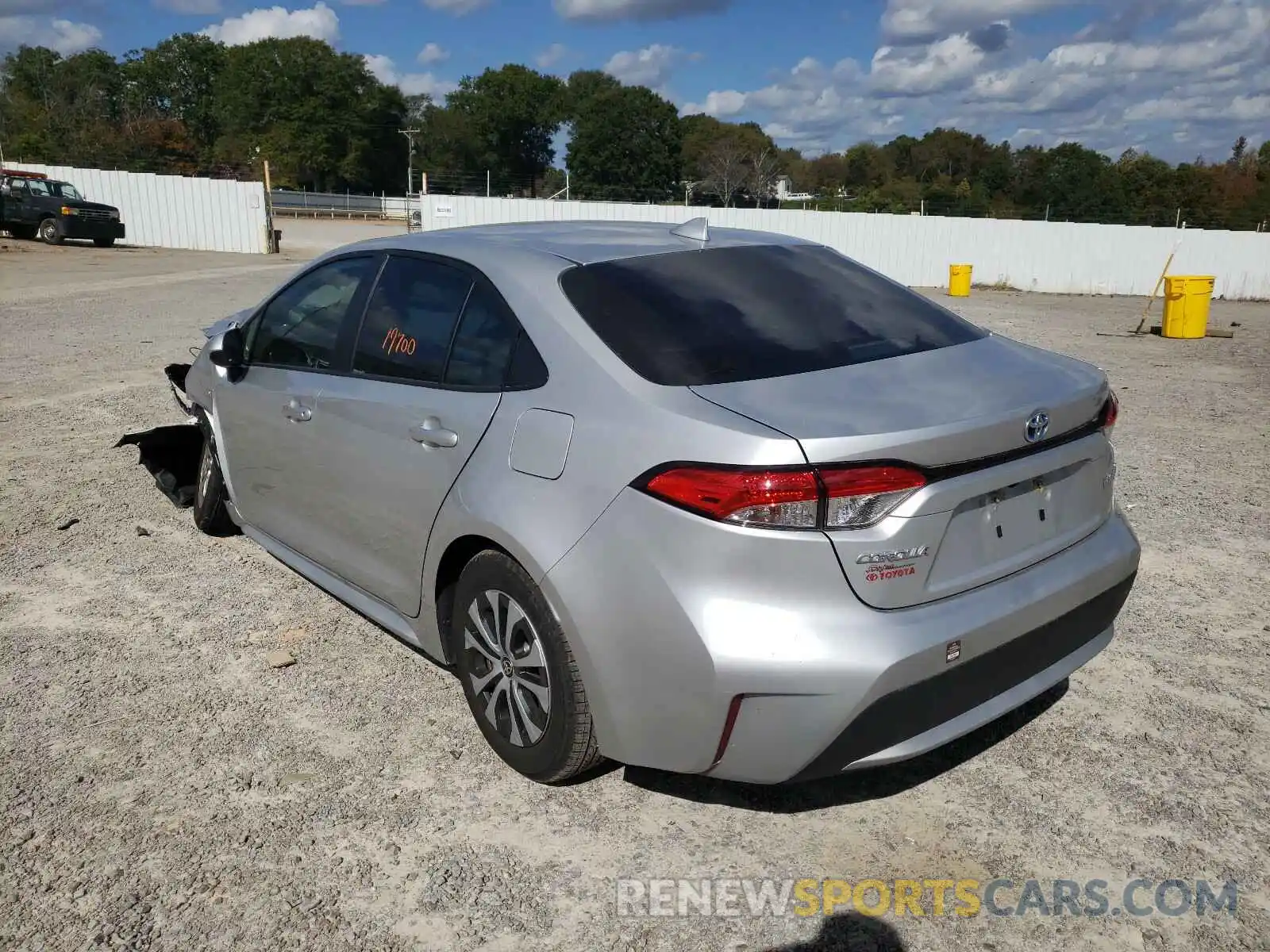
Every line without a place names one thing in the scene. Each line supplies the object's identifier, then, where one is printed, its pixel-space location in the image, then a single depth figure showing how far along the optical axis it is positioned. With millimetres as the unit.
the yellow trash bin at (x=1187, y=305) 15680
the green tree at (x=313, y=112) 89375
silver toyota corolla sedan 2410
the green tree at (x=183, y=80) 102750
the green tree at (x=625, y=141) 89875
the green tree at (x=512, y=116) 108688
